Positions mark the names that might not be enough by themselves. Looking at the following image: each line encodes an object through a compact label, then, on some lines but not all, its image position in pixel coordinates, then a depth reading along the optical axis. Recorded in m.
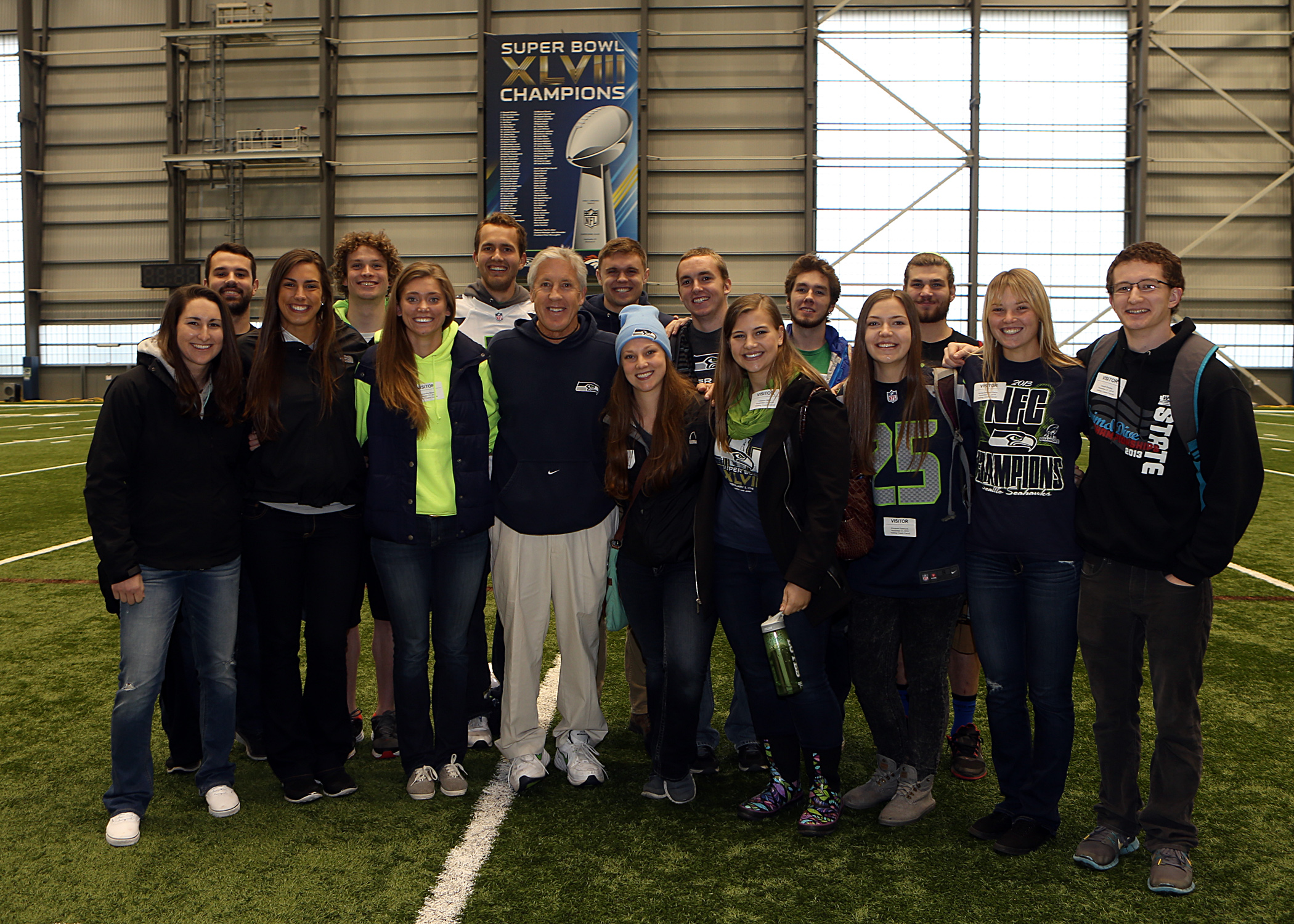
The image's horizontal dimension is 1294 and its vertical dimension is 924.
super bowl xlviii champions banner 19.27
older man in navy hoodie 3.28
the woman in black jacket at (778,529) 2.90
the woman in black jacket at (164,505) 2.89
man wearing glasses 2.50
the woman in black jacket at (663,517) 3.15
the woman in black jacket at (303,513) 3.14
